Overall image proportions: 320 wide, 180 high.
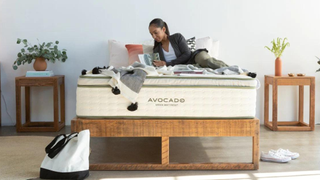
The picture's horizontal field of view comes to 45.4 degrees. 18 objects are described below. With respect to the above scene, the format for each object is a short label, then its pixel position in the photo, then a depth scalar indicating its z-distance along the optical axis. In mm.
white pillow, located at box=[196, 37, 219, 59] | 4027
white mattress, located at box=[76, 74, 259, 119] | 2389
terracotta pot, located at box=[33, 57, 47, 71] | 4020
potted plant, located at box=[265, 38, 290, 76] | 4086
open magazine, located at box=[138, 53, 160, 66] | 3512
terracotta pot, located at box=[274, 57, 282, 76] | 4078
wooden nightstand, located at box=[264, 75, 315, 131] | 3930
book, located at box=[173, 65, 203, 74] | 2695
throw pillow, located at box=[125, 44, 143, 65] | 3812
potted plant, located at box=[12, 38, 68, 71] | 3941
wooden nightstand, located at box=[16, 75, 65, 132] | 3881
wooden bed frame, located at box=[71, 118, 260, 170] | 2393
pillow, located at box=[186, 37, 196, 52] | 3917
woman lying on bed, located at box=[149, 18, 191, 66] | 3596
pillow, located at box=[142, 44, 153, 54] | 3862
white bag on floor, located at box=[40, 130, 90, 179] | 2213
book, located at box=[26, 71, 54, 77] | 3951
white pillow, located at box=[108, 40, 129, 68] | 3988
